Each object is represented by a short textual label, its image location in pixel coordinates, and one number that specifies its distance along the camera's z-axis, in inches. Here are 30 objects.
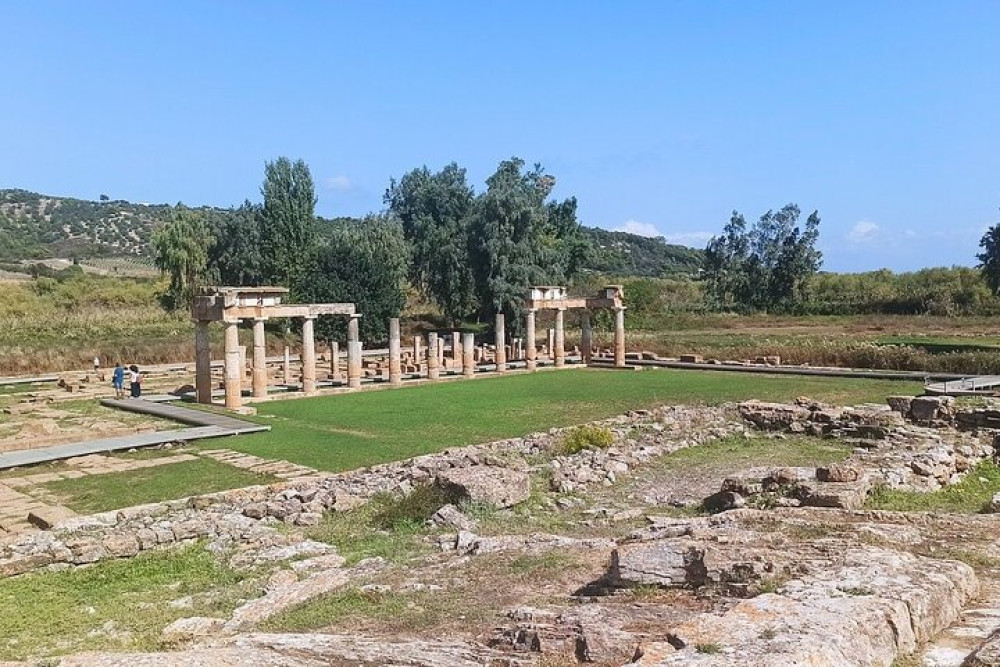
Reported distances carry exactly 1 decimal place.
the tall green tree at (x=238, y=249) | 2379.4
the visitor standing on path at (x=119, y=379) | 1236.5
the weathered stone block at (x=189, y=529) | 505.0
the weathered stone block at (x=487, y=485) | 546.0
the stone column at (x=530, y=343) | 1633.9
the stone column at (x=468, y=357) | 1521.9
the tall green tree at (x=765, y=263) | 3053.6
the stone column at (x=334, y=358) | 1524.5
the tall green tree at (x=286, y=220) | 2362.2
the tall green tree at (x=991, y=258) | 2308.1
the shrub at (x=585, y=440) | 750.5
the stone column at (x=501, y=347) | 1614.2
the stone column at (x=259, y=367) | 1207.6
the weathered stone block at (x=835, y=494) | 489.4
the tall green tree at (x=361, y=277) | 2011.6
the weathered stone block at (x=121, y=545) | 477.7
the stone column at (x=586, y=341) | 1765.5
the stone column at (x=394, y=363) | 1427.2
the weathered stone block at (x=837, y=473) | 538.9
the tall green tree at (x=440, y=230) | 2210.9
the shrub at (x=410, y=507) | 525.7
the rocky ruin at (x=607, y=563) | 266.2
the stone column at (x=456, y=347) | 1730.4
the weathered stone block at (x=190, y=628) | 325.7
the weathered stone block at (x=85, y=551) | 468.7
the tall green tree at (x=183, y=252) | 2412.6
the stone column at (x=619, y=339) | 1668.3
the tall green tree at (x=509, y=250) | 2074.3
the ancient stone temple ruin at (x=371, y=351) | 1148.5
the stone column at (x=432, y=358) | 1497.3
